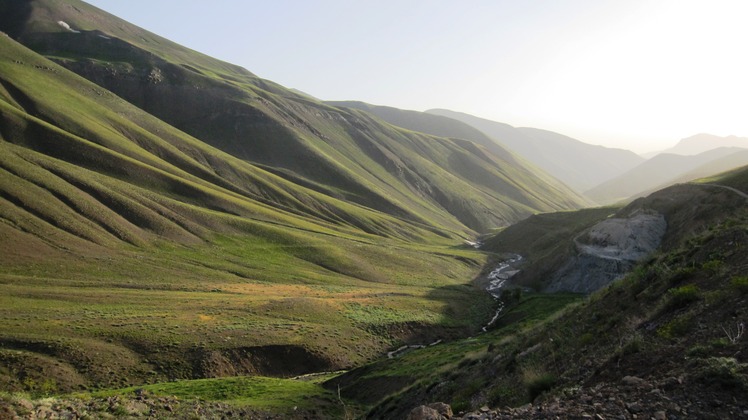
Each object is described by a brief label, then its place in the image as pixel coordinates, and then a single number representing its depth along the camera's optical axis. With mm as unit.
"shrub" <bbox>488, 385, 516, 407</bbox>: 16094
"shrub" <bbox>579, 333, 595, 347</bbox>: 17812
